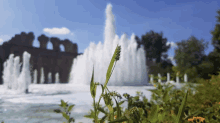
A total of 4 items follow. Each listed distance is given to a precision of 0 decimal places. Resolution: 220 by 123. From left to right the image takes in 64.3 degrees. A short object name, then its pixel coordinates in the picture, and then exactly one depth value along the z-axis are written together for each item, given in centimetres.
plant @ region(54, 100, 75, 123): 123
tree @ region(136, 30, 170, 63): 3044
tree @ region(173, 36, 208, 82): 1698
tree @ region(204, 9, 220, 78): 1554
